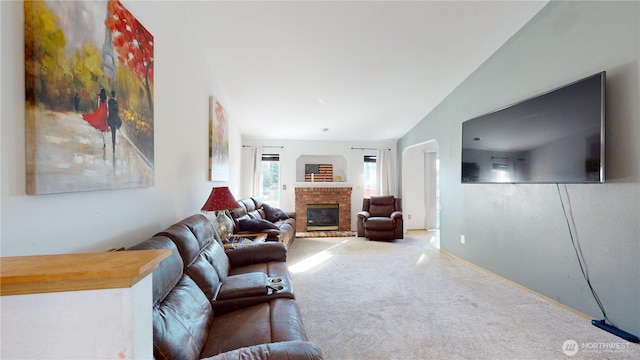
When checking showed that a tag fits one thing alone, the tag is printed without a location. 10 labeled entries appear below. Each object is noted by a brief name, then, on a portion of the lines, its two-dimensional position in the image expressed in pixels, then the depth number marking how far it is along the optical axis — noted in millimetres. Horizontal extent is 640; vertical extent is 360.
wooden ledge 558
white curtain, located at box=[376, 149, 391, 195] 6477
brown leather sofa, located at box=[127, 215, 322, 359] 1018
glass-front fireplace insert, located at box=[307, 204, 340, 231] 6371
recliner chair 5281
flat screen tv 2102
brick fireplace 6145
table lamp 2541
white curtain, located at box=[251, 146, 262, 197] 6113
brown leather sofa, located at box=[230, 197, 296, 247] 3658
